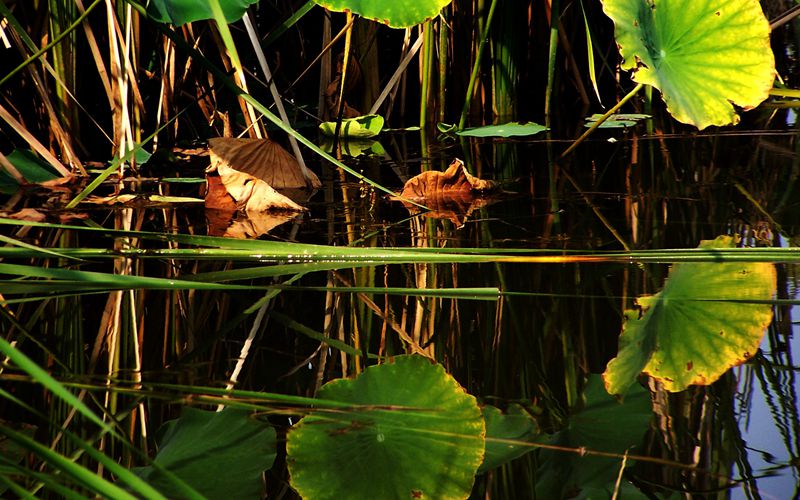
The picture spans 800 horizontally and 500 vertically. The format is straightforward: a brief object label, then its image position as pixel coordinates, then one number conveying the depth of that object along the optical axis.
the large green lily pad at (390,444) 5.77
